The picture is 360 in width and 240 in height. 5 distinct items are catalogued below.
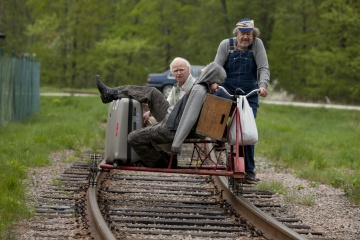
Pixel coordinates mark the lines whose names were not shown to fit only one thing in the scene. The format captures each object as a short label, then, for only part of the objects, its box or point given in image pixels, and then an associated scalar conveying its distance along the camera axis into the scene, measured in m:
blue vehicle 71.44
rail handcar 17.52
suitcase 18.70
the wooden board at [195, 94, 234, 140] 17.48
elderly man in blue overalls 19.50
